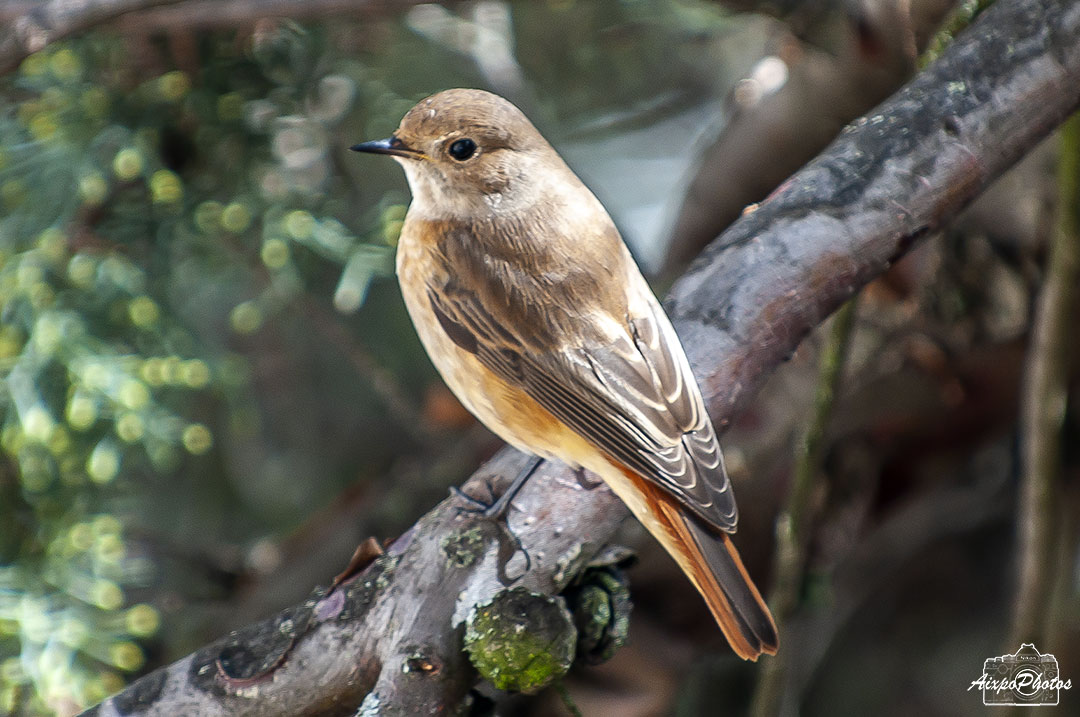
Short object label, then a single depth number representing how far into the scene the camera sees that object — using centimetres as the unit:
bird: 350
